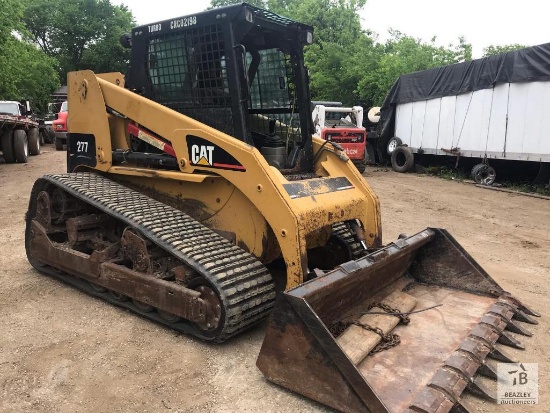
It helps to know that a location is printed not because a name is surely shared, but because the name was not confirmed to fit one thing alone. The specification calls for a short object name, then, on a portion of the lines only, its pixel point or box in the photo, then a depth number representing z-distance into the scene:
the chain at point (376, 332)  3.10
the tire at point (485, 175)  12.62
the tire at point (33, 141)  16.75
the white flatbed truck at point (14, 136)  13.91
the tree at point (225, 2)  45.34
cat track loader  2.84
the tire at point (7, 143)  14.42
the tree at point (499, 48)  30.44
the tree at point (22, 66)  13.21
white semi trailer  11.29
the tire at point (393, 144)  16.21
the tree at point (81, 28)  38.69
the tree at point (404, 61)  18.66
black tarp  11.32
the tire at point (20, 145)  14.48
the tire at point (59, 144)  19.97
